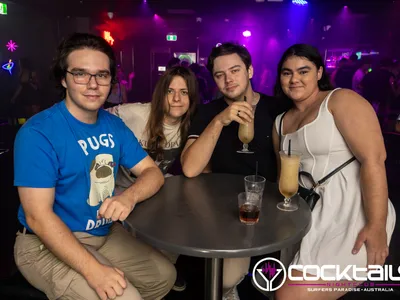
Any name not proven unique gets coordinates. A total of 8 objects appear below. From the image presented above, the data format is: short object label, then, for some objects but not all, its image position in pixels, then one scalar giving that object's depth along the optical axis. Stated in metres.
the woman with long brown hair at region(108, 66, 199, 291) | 2.39
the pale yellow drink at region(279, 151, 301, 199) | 1.50
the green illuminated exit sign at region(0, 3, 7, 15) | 6.50
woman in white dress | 1.56
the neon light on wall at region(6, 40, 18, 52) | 6.86
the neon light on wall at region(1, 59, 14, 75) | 6.70
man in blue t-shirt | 1.36
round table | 1.15
